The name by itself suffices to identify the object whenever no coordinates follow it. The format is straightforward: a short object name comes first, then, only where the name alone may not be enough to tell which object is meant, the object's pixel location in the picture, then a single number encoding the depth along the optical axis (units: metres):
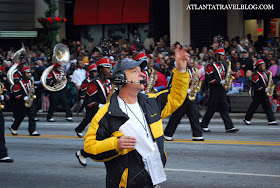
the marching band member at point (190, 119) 12.21
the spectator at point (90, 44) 25.88
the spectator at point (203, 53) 20.36
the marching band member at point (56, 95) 17.36
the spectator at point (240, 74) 18.03
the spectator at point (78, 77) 19.61
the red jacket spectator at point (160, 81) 17.42
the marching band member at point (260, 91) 14.85
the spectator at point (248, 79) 17.40
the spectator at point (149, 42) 24.41
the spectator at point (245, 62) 18.30
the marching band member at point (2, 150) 10.14
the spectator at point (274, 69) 17.47
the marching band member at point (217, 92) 13.58
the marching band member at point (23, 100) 14.13
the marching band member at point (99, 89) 10.88
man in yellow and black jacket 4.60
